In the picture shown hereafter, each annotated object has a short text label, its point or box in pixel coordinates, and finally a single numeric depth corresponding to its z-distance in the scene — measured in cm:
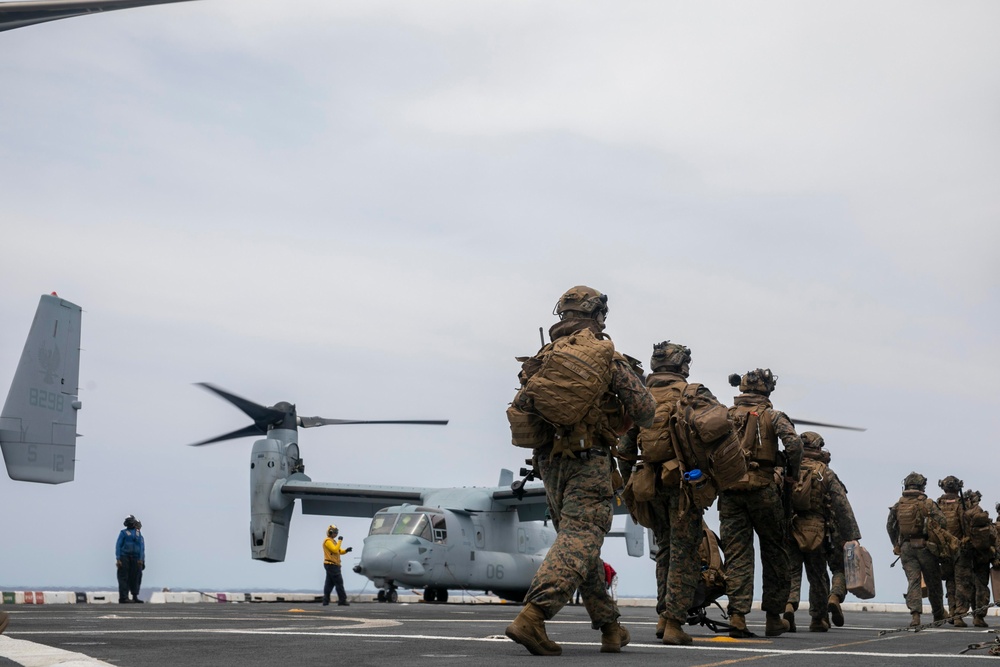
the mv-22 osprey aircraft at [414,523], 2655
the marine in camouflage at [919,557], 1530
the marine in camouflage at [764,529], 968
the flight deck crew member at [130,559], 2267
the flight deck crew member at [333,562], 2212
